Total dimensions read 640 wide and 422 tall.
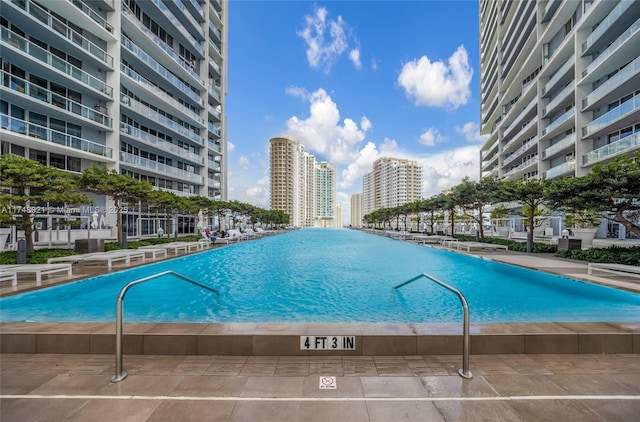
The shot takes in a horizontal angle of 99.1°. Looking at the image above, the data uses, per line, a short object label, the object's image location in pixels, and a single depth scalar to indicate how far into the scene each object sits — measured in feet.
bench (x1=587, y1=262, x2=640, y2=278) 25.94
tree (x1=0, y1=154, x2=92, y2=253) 32.50
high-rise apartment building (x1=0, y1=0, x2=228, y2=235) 55.72
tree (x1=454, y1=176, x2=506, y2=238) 62.58
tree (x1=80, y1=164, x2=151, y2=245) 45.03
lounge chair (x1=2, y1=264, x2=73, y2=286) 24.50
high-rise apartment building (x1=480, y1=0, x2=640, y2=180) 66.59
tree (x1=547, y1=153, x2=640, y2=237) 32.73
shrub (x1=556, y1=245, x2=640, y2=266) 33.37
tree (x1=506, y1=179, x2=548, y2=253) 49.80
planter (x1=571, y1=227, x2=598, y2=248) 60.74
